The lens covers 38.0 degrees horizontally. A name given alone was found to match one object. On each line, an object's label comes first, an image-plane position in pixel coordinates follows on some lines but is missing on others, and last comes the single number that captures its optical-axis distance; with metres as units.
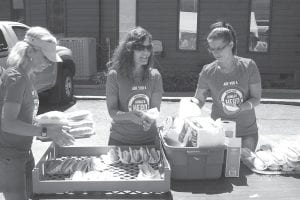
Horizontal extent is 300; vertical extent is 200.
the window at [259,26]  13.59
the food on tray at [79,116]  3.92
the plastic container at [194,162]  2.58
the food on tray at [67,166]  2.52
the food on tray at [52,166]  2.50
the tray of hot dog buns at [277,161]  2.89
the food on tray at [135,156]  2.75
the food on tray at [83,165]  2.57
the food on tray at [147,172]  2.46
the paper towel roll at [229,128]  2.77
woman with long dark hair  3.27
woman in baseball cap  2.50
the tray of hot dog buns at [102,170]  2.34
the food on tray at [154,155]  2.72
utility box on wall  13.27
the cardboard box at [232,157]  2.70
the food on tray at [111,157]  2.76
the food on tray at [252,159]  2.90
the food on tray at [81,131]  3.75
